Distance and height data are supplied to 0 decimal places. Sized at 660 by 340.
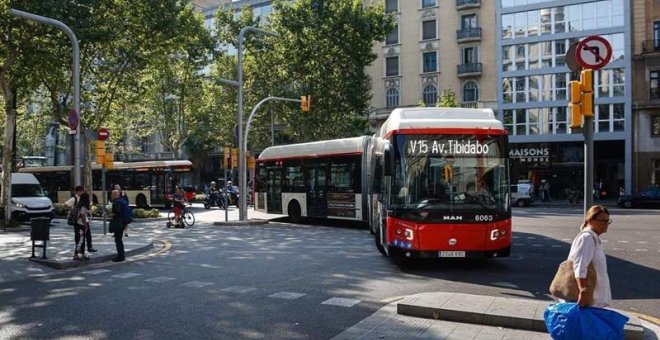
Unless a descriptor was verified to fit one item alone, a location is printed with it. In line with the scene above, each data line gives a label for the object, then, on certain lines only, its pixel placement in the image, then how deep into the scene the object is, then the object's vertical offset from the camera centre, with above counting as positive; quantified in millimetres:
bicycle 22328 -1806
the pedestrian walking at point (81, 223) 12922 -1066
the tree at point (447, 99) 41756 +5311
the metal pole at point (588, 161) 6652 +98
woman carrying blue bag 4543 -1083
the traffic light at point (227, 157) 24766 +727
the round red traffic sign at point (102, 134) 17406 +1238
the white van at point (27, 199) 23938 -975
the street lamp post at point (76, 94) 15477 +2266
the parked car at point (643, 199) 32875 -1696
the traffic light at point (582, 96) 6844 +876
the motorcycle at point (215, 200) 36125 -1591
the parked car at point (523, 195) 36062 -1510
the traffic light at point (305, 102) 27336 +3347
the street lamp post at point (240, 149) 23798 +1056
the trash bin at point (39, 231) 12922 -1229
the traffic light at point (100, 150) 17938 +788
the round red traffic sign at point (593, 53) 7020 +1420
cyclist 22062 -1123
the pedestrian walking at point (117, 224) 13023 -1098
